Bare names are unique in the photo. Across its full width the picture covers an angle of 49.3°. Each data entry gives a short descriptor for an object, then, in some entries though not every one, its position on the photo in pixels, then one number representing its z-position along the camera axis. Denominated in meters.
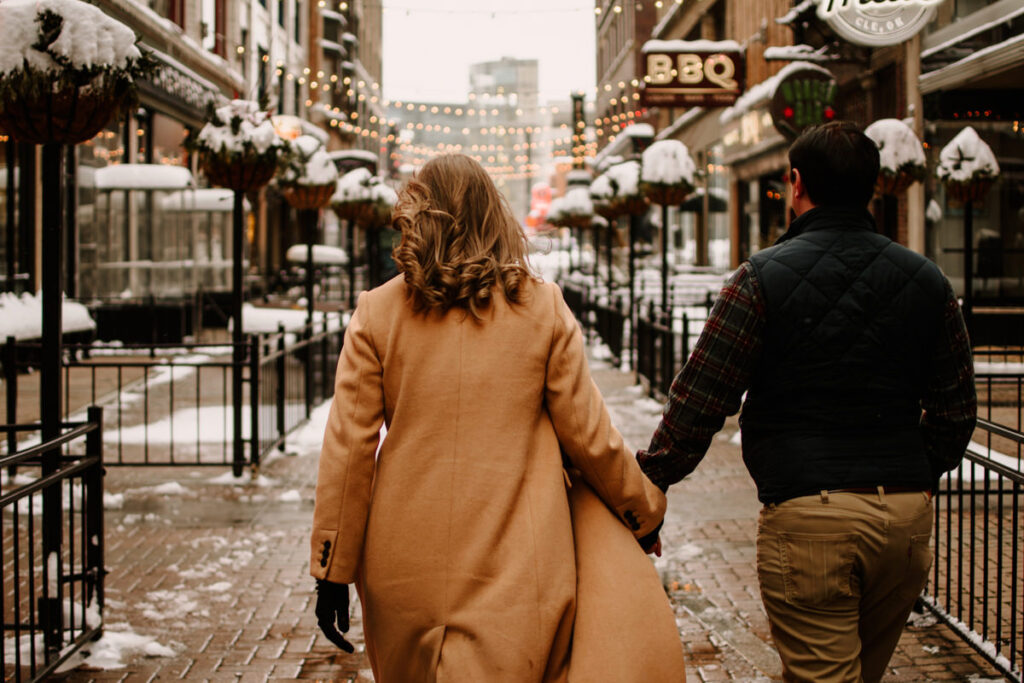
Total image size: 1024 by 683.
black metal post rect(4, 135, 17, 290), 17.14
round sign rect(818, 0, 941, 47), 14.69
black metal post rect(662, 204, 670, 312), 15.14
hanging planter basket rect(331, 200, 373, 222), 18.78
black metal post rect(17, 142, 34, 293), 17.47
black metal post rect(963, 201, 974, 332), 10.86
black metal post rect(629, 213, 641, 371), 15.66
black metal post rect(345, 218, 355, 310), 22.77
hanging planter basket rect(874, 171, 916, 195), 12.00
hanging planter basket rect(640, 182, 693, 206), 15.20
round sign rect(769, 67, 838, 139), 15.58
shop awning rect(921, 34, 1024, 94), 14.45
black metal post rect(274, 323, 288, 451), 9.69
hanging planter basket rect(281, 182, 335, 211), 14.89
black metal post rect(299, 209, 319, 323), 13.89
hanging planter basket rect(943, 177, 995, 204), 11.51
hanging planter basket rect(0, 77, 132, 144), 5.09
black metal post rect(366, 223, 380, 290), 19.06
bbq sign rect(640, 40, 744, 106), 23.92
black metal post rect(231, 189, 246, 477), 9.03
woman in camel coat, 2.86
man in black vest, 2.96
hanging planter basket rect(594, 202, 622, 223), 21.82
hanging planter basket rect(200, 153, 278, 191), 9.95
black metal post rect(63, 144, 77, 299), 20.08
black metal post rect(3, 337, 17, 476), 8.11
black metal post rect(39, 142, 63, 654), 4.92
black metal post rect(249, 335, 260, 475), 8.97
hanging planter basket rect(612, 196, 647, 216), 19.67
